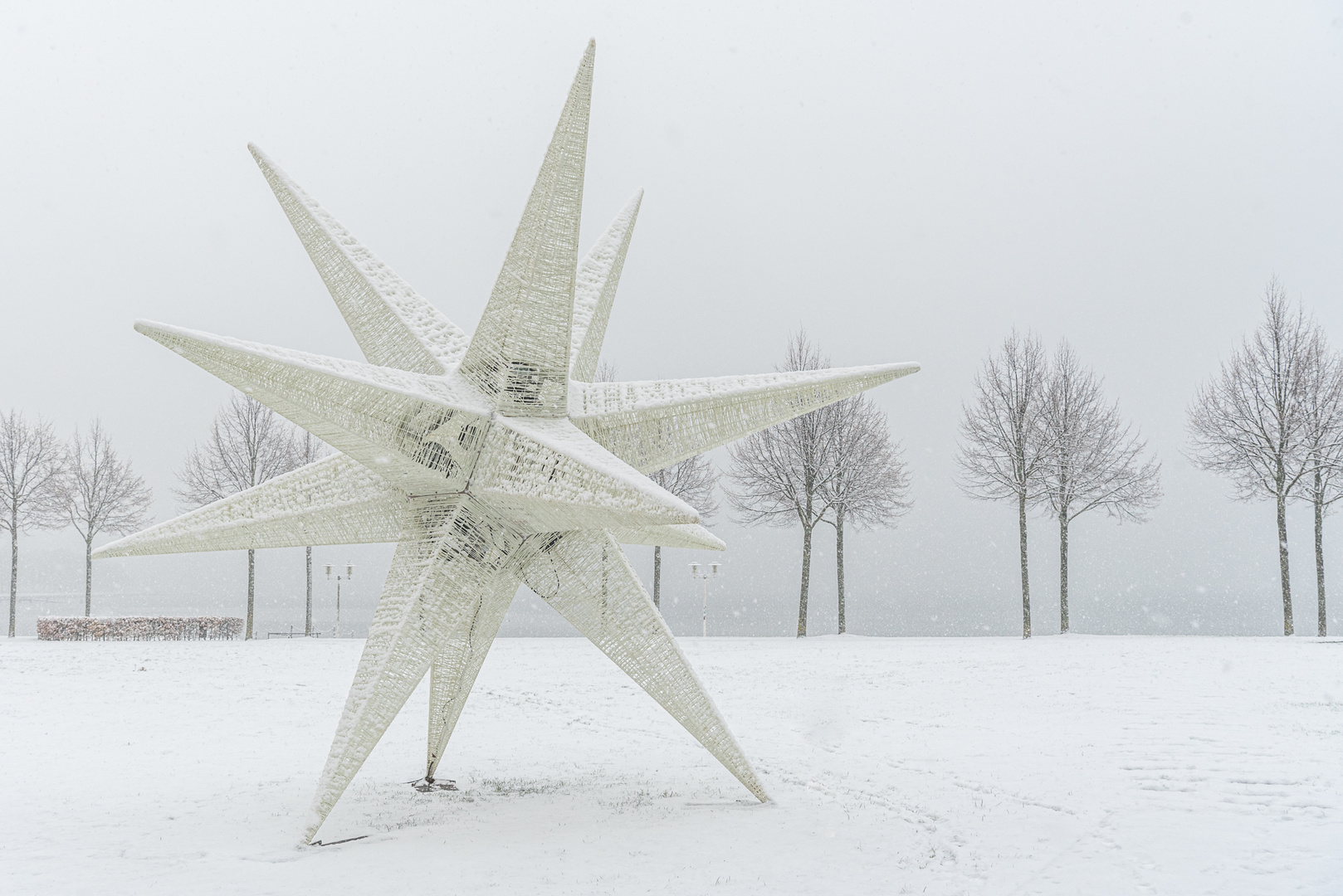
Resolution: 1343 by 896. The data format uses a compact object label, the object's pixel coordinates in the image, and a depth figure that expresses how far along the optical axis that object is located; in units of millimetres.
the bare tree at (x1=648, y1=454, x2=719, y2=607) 25578
